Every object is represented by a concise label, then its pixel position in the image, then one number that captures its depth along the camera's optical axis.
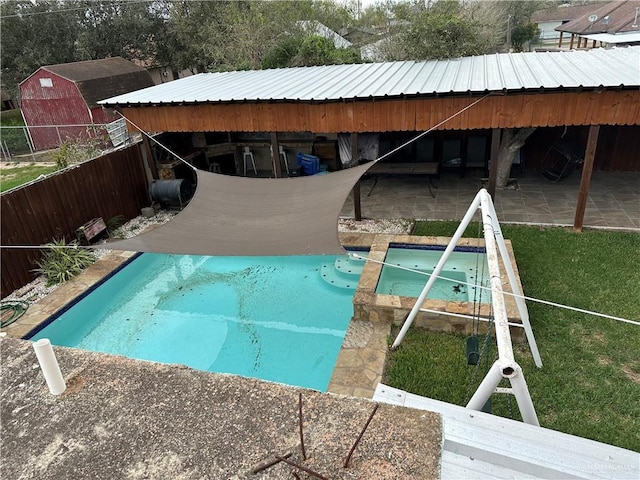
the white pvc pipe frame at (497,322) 2.22
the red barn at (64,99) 17.33
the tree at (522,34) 33.78
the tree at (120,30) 23.50
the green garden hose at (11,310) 6.68
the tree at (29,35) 21.22
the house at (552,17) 44.97
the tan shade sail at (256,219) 5.21
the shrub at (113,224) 9.50
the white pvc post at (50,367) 2.16
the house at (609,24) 19.19
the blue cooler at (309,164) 11.52
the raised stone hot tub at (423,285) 5.69
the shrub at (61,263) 7.81
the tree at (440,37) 13.51
